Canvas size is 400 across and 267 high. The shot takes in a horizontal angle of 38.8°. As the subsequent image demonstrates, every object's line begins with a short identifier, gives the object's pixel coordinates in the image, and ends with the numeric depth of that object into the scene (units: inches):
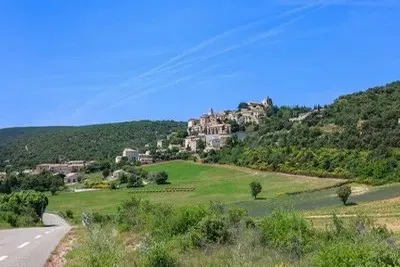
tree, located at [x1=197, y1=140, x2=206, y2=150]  6480.3
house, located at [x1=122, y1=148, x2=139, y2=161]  6616.6
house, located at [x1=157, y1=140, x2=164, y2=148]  7360.2
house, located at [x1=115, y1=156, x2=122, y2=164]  6319.4
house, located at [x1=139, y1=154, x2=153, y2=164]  6162.9
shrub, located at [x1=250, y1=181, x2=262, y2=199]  3250.5
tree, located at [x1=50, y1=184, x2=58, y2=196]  4738.7
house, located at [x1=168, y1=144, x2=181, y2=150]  6695.9
